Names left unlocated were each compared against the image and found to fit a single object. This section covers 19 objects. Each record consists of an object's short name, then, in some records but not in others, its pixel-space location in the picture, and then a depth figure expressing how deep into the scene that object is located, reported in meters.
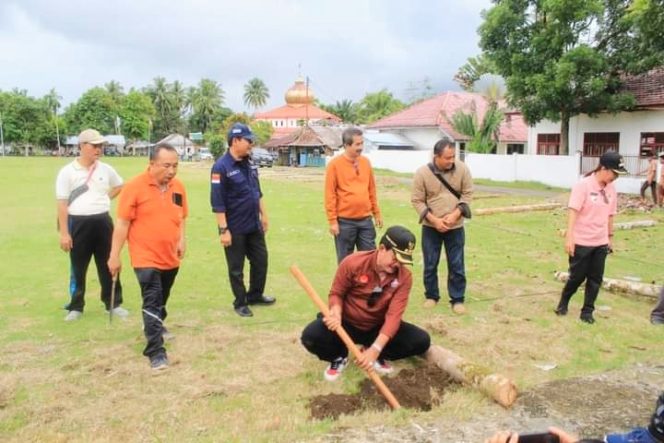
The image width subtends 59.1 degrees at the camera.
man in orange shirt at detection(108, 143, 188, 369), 4.73
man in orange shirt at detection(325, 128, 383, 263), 6.11
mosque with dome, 82.00
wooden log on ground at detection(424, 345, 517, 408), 4.06
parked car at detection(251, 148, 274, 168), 48.34
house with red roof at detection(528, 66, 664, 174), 22.25
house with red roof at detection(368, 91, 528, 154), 38.51
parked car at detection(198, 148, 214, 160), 73.35
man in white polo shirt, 5.75
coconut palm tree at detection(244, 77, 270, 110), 104.88
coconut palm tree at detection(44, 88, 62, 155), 90.69
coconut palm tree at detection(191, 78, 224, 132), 95.12
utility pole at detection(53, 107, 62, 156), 82.69
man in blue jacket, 5.88
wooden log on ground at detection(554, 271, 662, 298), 6.92
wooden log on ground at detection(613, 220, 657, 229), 12.34
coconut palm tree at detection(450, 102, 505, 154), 30.75
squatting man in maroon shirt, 4.22
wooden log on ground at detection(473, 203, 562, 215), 14.82
